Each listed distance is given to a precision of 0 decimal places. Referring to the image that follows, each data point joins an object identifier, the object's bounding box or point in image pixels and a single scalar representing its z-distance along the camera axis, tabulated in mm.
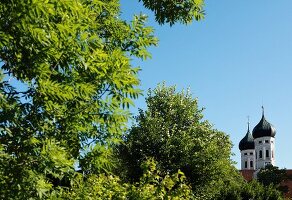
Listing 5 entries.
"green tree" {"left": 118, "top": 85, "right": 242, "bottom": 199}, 41125
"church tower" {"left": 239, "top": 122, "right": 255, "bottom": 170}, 131750
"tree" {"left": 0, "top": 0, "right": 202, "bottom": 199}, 8609
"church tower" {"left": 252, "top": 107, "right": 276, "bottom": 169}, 122062
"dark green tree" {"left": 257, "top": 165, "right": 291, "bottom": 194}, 74975
